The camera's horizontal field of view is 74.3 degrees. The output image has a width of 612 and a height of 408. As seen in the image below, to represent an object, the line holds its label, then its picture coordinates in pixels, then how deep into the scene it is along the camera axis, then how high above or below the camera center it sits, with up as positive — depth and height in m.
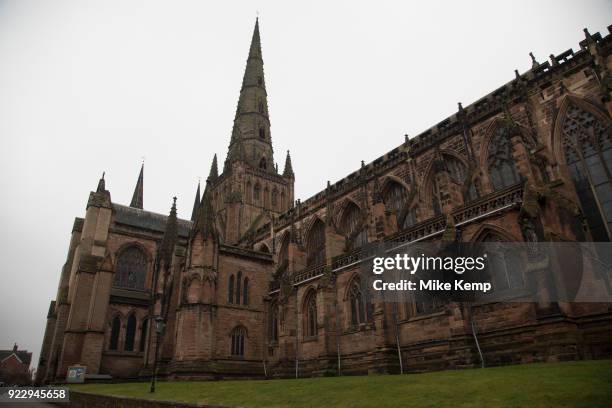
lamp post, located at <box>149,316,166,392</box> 16.61 +2.04
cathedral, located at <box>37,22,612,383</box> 14.81 +5.57
